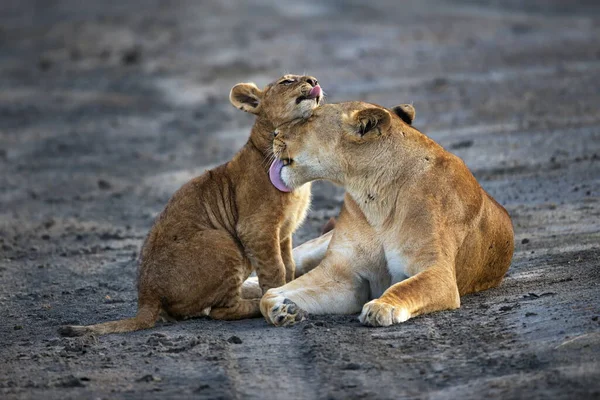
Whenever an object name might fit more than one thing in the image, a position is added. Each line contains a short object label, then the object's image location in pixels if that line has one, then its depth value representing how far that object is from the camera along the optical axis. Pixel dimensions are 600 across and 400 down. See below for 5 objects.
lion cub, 13.20
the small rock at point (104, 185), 24.48
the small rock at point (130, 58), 43.75
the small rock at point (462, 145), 23.53
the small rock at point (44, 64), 44.12
